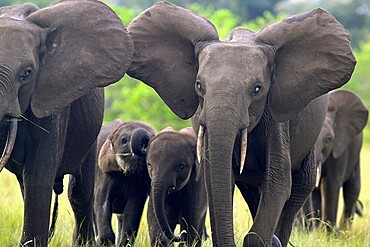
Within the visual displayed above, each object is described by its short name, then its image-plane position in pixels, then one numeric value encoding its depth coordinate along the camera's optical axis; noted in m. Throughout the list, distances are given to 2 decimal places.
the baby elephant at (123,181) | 18.83
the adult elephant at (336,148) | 24.66
